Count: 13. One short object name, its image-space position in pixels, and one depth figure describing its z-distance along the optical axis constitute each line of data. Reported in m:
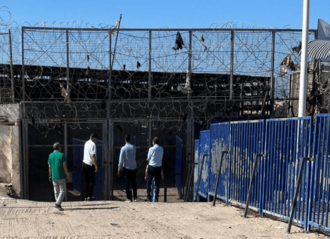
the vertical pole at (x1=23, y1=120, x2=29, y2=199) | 10.43
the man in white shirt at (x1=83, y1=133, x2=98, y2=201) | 9.52
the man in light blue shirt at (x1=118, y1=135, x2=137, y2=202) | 9.76
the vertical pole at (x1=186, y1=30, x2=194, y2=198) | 11.15
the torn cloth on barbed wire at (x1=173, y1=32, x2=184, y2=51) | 10.80
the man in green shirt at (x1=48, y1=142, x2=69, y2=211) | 8.04
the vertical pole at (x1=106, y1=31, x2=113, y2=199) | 10.74
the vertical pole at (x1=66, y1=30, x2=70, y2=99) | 10.65
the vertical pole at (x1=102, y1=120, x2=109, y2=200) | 10.73
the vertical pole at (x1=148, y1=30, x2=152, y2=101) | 10.98
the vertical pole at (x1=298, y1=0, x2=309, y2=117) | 8.01
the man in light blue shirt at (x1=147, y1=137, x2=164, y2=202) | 9.80
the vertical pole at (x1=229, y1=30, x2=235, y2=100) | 11.05
